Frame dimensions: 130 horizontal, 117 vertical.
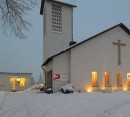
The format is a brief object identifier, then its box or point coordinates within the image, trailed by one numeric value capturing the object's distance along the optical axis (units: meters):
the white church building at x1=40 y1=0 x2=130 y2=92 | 11.30
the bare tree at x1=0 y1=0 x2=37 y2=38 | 5.20
